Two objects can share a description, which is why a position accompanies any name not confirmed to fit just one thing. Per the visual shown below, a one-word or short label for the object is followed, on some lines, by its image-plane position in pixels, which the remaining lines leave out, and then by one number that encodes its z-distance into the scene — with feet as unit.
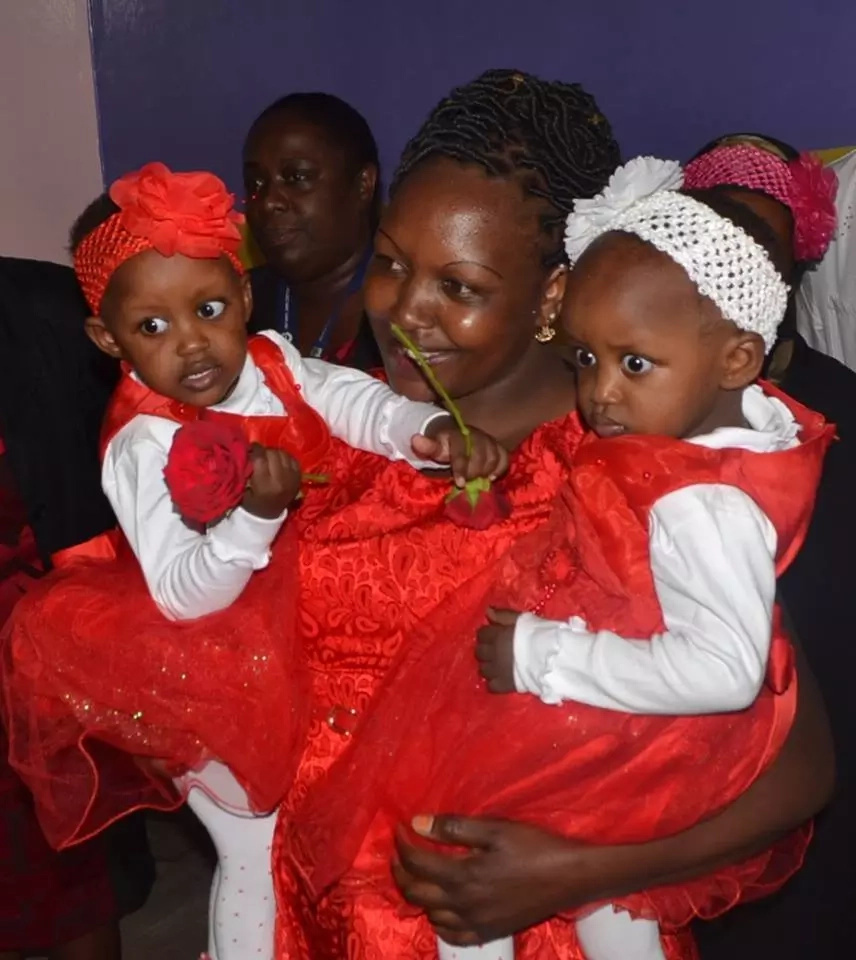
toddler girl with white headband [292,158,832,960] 4.60
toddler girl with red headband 5.36
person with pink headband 6.22
